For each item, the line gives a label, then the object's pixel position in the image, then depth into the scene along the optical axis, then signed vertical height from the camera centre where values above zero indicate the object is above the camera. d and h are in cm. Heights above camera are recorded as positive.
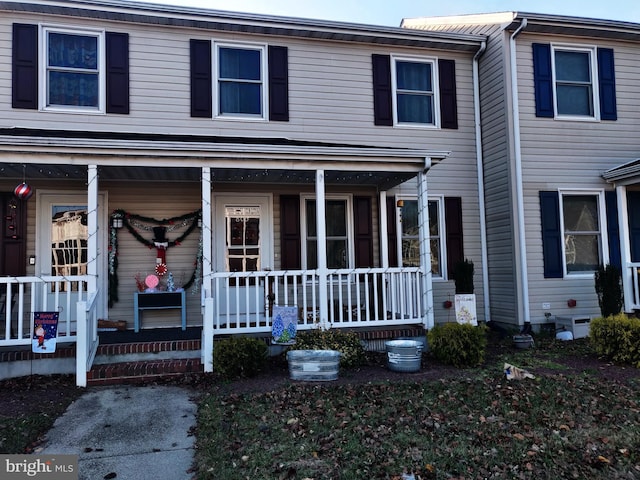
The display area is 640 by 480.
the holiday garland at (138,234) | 766 +61
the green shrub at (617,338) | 609 -106
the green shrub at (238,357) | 574 -108
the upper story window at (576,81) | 884 +333
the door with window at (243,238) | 815 +51
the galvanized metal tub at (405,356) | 596 -116
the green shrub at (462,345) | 620 -109
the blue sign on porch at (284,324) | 635 -77
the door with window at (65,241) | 752 +50
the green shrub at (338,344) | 618 -103
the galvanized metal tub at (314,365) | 559 -117
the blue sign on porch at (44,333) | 559 -71
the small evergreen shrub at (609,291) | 763 -53
